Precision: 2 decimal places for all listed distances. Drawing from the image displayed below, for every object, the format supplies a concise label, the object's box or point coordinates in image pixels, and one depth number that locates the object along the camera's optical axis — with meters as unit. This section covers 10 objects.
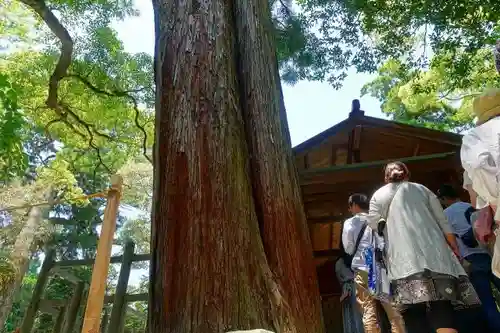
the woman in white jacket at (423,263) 2.47
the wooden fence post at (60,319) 7.00
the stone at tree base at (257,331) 1.36
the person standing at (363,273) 3.43
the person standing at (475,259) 2.95
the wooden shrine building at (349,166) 5.62
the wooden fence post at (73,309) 6.34
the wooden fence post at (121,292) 5.52
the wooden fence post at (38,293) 6.73
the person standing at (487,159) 1.79
